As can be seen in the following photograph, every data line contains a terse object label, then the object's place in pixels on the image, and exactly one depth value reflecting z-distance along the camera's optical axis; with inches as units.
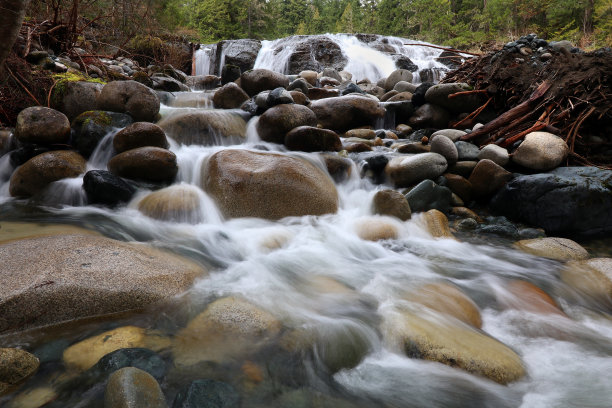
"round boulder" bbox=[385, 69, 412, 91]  470.9
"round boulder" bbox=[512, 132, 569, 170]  186.5
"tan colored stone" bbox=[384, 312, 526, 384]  76.6
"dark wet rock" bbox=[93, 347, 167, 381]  66.2
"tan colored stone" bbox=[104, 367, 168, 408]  53.0
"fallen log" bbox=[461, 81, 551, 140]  233.3
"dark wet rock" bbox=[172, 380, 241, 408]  60.7
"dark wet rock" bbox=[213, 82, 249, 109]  315.6
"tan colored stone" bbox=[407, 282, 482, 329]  102.2
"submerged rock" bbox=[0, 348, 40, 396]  60.9
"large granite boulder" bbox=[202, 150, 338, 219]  171.8
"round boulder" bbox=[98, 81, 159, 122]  226.7
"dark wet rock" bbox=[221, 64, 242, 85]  493.7
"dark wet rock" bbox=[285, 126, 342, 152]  234.7
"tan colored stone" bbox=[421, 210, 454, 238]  172.6
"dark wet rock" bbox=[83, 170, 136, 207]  168.7
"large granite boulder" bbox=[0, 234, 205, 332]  79.5
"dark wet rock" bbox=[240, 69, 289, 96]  343.6
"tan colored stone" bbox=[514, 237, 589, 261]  149.0
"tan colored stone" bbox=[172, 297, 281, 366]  75.4
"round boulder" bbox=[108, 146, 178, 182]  182.4
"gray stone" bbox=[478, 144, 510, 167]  202.5
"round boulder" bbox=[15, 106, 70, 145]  184.1
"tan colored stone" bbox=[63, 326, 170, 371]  69.4
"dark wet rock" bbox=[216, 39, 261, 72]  677.3
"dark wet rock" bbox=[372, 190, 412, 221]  182.7
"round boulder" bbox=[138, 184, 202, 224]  163.3
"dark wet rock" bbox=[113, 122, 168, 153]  194.5
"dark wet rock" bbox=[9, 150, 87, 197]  177.5
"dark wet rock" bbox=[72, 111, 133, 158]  199.9
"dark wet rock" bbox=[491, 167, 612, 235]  167.6
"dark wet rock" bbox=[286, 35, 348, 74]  662.5
